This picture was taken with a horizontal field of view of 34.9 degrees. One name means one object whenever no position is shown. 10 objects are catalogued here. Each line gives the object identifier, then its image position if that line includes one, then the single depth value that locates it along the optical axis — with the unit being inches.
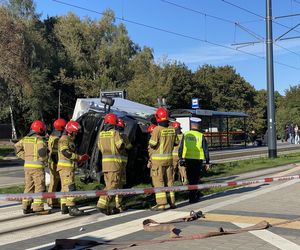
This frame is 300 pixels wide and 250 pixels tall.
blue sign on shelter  1289.1
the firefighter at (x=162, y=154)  360.2
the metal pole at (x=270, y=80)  850.1
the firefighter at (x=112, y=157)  350.6
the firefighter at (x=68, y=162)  349.4
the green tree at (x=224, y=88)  2447.1
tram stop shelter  1230.3
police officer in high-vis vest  387.5
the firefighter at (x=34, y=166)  356.8
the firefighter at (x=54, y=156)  379.2
